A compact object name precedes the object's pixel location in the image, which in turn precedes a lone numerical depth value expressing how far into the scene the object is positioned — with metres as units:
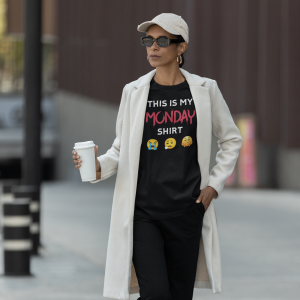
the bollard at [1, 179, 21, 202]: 18.59
